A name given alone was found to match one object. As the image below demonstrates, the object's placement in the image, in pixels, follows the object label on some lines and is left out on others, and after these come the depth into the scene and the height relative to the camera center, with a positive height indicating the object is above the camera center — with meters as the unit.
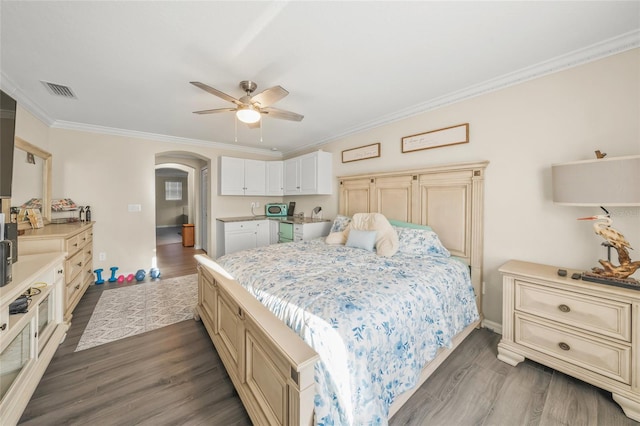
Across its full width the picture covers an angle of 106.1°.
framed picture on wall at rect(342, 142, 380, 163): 3.59 +0.95
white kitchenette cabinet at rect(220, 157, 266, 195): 4.77 +0.75
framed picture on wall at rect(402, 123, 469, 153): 2.66 +0.89
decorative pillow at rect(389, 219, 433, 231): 2.83 -0.15
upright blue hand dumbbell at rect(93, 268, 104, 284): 3.76 -1.01
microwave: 5.26 +0.07
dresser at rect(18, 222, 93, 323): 2.28 -0.37
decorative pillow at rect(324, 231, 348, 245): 3.06 -0.33
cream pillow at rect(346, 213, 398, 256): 2.54 -0.19
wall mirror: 2.57 +0.41
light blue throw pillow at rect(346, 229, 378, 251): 2.71 -0.31
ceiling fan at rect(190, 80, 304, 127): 2.04 +1.01
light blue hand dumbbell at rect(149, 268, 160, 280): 4.06 -1.05
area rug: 2.41 -1.18
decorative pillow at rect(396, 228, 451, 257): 2.54 -0.33
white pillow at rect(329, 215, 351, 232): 3.47 -0.17
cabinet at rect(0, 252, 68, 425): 1.32 -0.84
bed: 1.11 -0.60
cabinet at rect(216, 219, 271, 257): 4.62 -0.46
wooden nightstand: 1.51 -0.81
